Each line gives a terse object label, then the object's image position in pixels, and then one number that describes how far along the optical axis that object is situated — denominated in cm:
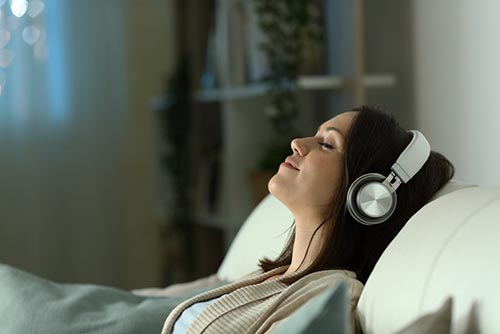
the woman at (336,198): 208
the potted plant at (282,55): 344
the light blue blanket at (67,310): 213
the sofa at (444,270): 170
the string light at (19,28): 409
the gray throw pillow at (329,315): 161
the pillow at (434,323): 166
